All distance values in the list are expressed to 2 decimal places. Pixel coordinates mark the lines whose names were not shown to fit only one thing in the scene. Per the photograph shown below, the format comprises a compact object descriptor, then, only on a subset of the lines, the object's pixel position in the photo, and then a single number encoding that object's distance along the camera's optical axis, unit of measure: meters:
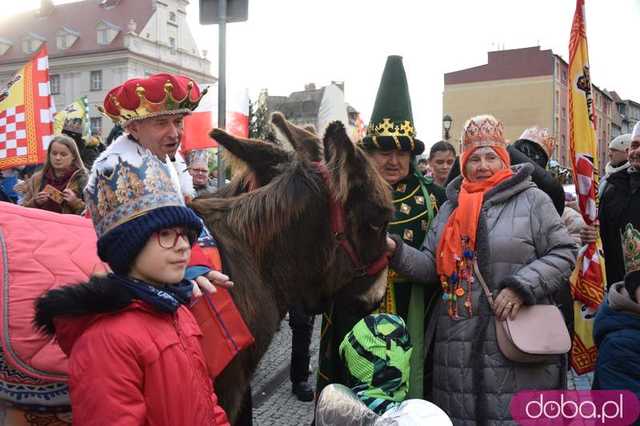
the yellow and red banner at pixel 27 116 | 5.20
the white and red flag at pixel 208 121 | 7.79
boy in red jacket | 1.47
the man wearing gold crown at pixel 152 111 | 2.86
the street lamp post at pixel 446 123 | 19.56
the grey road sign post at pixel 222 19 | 5.31
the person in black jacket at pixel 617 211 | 3.96
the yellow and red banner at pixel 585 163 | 4.04
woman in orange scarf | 2.85
